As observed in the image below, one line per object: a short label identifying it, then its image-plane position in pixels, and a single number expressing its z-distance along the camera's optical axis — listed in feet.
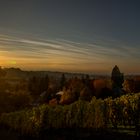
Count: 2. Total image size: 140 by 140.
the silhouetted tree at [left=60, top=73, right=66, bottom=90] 122.37
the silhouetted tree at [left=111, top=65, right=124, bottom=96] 100.88
